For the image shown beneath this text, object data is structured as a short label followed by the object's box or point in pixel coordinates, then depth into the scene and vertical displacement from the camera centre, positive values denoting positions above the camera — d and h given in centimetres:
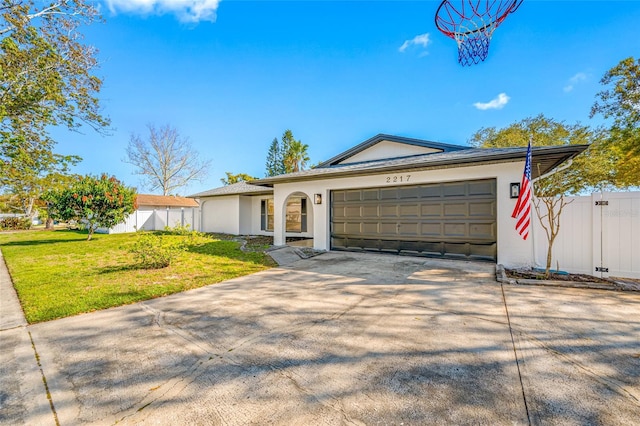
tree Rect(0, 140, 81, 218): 1172 +240
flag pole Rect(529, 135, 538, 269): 633 -72
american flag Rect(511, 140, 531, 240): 533 +17
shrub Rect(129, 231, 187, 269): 666 -101
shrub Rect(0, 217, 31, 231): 2575 -106
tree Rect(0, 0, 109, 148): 1000 +615
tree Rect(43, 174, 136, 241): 1214 +51
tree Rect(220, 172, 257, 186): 3334 +459
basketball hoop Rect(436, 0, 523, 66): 550 +434
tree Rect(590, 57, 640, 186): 1266 +535
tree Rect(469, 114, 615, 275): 1573 +472
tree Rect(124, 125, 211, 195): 2842 +615
